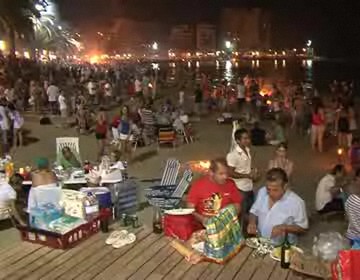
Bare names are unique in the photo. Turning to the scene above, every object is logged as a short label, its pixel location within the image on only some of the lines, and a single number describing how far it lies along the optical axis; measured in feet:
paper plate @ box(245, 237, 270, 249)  19.11
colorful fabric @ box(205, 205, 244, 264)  17.62
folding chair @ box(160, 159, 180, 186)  31.60
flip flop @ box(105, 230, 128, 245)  20.10
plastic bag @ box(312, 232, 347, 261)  16.81
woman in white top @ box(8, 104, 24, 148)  54.24
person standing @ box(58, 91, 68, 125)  75.15
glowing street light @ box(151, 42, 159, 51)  471.21
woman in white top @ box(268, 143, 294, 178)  29.86
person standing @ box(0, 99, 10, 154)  52.49
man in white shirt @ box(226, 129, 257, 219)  23.82
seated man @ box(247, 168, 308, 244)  18.93
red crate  19.57
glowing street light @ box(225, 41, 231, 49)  597.11
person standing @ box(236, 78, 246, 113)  87.71
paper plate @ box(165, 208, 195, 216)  20.17
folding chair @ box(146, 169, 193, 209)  23.46
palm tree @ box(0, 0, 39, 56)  126.86
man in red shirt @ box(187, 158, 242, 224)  19.76
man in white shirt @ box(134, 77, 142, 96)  97.10
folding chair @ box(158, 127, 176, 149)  57.06
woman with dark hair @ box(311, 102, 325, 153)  55.11
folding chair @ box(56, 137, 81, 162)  38.04
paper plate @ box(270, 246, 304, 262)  18.03
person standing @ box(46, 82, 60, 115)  79.50
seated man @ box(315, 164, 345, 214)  30.12
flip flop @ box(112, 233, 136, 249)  19.85
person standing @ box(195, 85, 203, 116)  86.71
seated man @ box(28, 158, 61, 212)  22.09
